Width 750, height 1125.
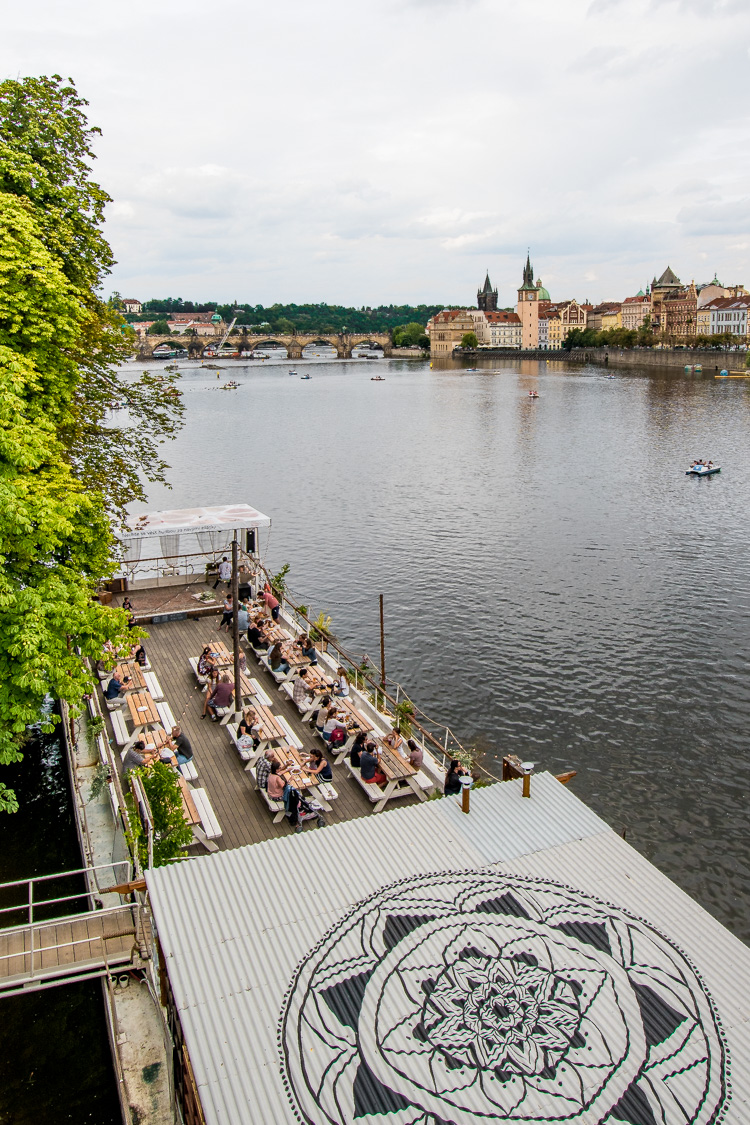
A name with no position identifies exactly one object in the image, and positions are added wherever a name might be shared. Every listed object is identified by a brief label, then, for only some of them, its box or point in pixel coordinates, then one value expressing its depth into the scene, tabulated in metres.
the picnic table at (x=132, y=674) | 19.78
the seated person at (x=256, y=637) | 22.25
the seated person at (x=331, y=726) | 17.12
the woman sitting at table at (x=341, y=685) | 19.39
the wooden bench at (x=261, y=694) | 19.19
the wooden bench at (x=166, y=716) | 17.84
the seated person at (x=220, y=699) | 18.58
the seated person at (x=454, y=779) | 15.16
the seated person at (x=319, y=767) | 15.77
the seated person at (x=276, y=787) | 14.95
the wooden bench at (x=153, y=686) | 19.39
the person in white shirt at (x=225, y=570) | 27.62
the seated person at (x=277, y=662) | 20.56
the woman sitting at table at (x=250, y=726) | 17.00
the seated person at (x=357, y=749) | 16.44
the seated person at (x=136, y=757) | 15.96
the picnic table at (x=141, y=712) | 17.72
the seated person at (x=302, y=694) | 18.73
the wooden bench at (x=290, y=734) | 17.23
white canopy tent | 25.98
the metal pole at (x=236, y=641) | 16.88
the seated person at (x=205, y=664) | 20.28
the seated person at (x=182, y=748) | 16.16
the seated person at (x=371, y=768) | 15.70
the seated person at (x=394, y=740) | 16.86
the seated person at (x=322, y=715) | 17.98
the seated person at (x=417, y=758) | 16.31
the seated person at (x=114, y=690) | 18.80
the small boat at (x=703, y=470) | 61.09
